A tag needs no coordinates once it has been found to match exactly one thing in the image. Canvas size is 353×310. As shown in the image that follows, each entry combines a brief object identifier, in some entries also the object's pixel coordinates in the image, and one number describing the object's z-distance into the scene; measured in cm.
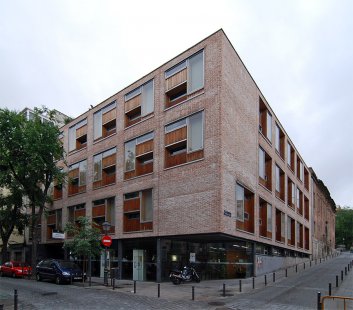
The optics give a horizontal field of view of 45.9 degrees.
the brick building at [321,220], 6292
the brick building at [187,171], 2555
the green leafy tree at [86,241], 2745
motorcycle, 2558
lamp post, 2602
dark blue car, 2727
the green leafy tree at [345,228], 11900
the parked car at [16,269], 3494
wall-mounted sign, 2440
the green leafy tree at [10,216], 4019
